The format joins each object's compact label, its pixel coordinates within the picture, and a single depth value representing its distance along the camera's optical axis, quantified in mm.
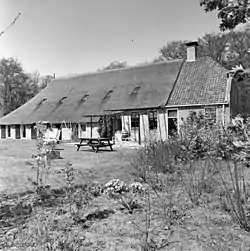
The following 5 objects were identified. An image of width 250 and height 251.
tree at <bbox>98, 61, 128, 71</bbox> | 39344
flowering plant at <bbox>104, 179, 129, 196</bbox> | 4906
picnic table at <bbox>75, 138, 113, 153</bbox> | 14258
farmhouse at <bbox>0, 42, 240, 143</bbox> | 20453
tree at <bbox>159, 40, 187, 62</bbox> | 32938
